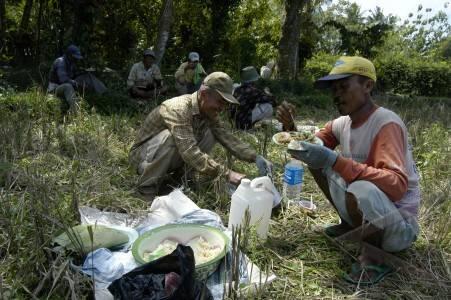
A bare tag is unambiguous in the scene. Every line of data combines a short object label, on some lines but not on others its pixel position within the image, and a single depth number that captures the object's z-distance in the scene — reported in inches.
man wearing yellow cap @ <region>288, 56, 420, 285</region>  84.3
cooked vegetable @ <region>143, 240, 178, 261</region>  86.9
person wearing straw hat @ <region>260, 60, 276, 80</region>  391.2
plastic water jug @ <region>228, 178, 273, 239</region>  98.8
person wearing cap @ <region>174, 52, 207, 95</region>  301.9
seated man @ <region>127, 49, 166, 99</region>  277.6
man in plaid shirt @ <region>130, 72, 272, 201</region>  116.8
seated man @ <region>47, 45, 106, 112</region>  229.6
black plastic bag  68.6
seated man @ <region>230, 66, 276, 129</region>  225.1
